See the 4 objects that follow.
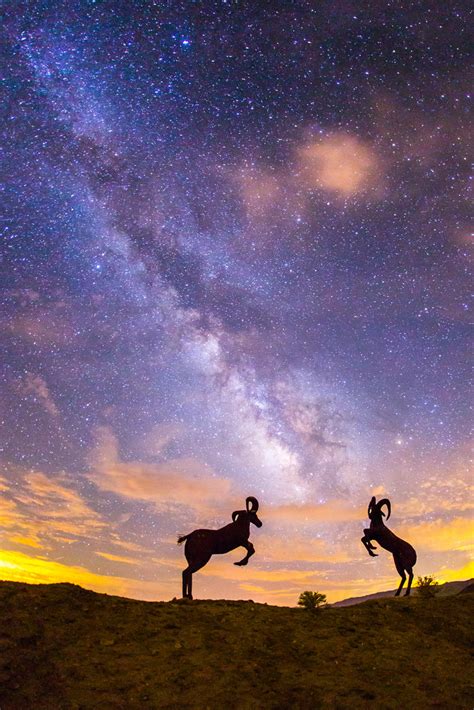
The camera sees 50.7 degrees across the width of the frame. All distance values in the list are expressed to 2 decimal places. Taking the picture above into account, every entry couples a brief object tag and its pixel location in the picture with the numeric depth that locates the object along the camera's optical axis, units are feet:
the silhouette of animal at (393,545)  53.52
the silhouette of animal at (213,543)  48.01
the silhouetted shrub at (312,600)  44.53
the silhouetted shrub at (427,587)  48.85
